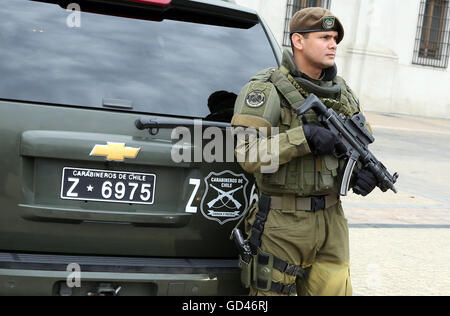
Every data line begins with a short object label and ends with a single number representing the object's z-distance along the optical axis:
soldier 2.79
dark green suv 2.64
